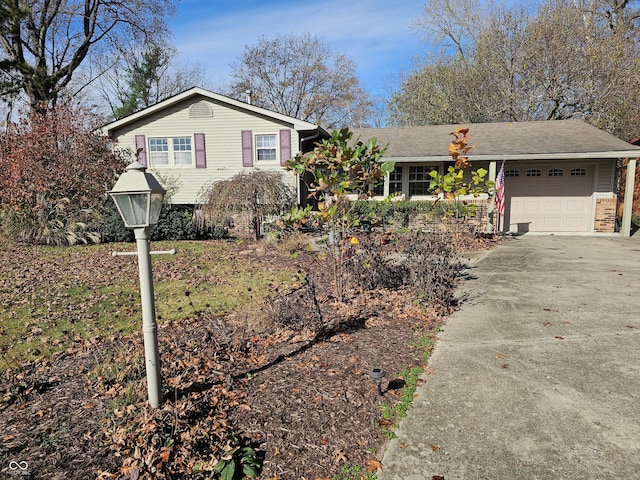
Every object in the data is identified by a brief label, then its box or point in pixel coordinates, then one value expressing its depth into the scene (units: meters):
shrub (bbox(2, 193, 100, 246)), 12.23
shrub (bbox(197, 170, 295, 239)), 11.66
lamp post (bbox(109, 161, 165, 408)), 2.75
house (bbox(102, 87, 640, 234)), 14.19
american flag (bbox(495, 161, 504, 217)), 13.00
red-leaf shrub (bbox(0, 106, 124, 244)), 12.22
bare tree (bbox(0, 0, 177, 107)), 18.73
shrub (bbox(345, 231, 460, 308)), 6.07
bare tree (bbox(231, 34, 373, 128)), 33.72
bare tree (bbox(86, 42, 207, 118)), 28.83
